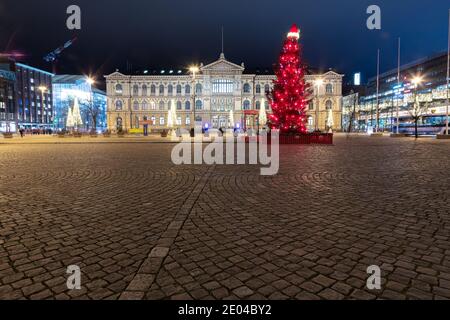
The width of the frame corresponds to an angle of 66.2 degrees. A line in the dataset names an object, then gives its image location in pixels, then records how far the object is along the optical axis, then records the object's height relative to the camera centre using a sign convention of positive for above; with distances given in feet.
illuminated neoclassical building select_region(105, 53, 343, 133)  318.65 +36.94
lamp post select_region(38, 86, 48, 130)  379.55 +31.19
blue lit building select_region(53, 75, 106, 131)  412.46 +53.14
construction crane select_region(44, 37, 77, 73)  513.45 +121.01
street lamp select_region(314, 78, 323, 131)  320.13 +19.39
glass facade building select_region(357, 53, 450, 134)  258.16 +35.26
